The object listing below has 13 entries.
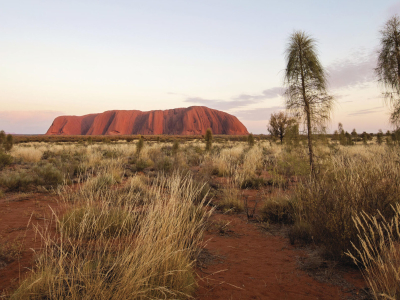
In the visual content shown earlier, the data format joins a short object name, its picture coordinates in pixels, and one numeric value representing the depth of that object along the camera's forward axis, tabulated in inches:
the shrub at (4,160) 416.0
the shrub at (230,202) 234.8
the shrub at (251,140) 907.4
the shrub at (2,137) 649.6
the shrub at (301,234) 159.0
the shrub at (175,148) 571.7
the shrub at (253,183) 332.8
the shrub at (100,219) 151.2
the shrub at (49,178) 311.8
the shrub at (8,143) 633.0
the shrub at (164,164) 419.7
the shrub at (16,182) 287.3
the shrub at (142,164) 451.9
